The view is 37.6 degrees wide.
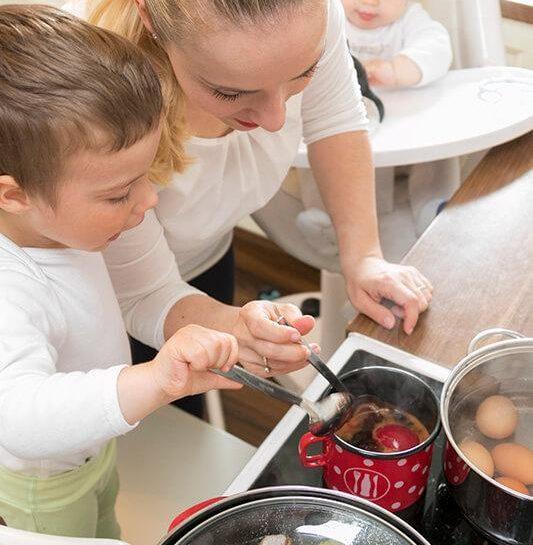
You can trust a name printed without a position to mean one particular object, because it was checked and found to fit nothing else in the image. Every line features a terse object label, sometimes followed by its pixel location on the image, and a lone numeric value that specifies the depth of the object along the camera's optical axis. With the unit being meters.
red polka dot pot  0.64
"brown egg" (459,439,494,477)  0.65
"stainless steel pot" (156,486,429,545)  0.56
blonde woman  0.70
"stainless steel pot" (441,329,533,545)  0.61
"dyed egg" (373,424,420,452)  0.68
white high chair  1.17
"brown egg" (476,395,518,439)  0.68
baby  1.32
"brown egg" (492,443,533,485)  0.65
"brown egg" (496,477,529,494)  0.64
